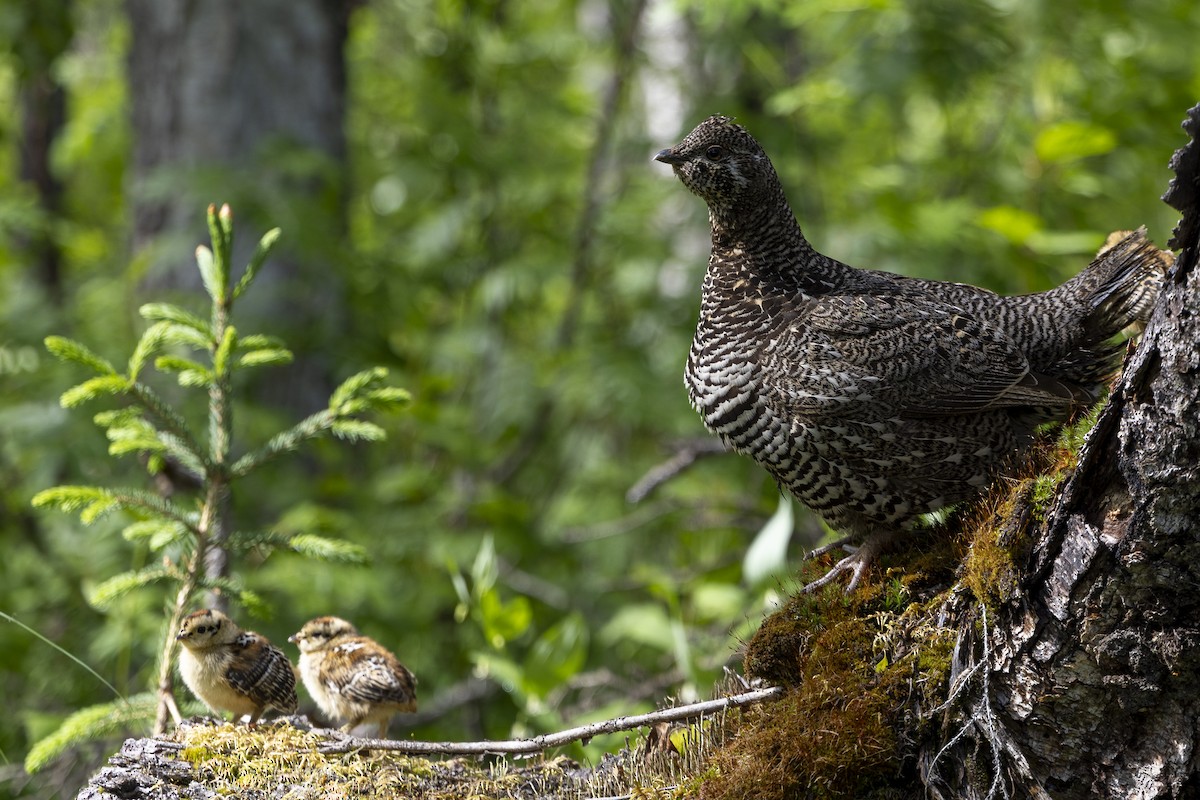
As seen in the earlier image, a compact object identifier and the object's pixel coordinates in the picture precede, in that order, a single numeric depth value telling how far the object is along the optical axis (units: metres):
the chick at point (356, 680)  6.84
